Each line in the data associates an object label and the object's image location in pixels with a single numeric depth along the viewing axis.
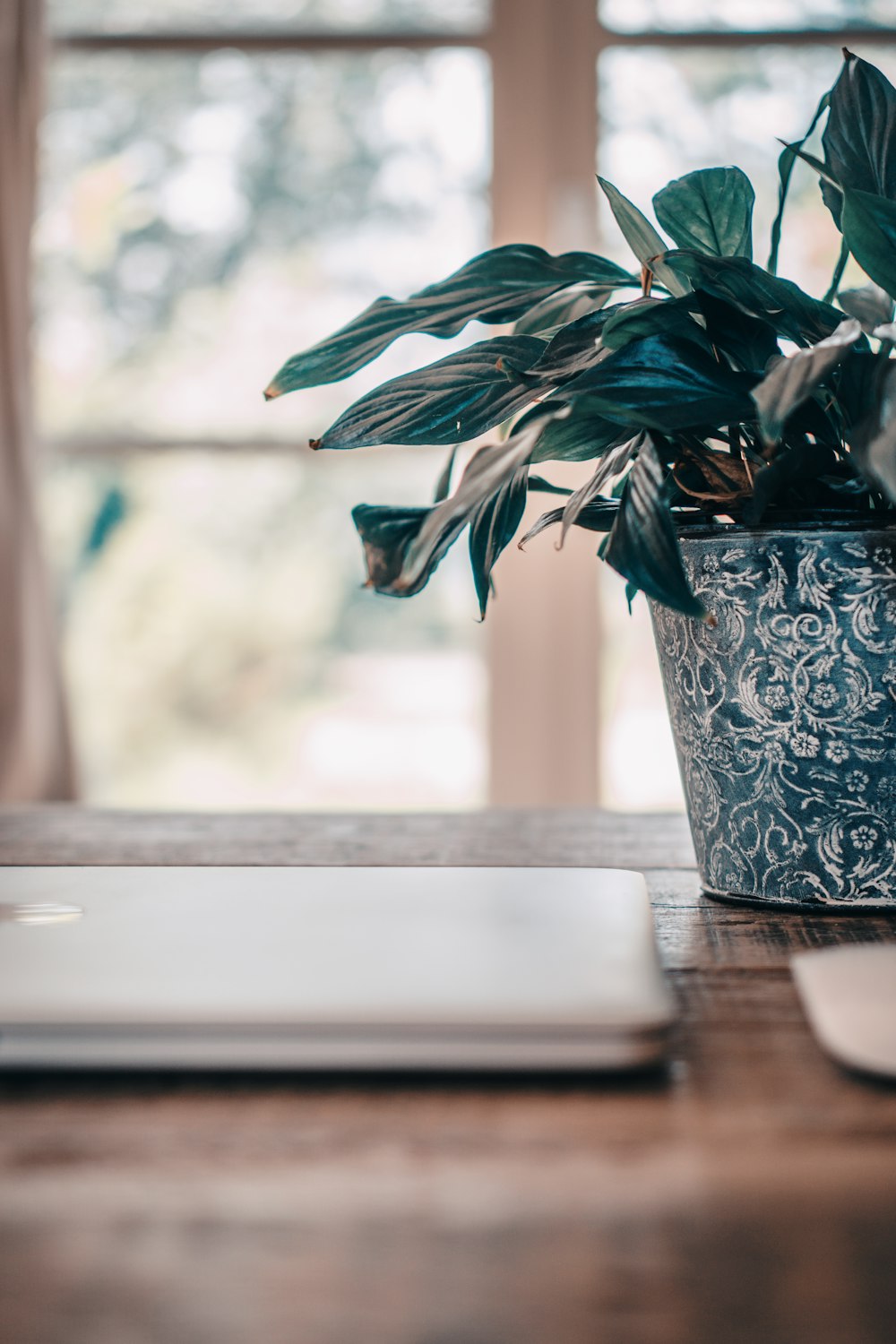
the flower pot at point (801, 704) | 0.45
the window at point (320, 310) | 2.07
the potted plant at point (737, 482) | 0.42
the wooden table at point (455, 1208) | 0.21
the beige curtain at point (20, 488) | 2.01
